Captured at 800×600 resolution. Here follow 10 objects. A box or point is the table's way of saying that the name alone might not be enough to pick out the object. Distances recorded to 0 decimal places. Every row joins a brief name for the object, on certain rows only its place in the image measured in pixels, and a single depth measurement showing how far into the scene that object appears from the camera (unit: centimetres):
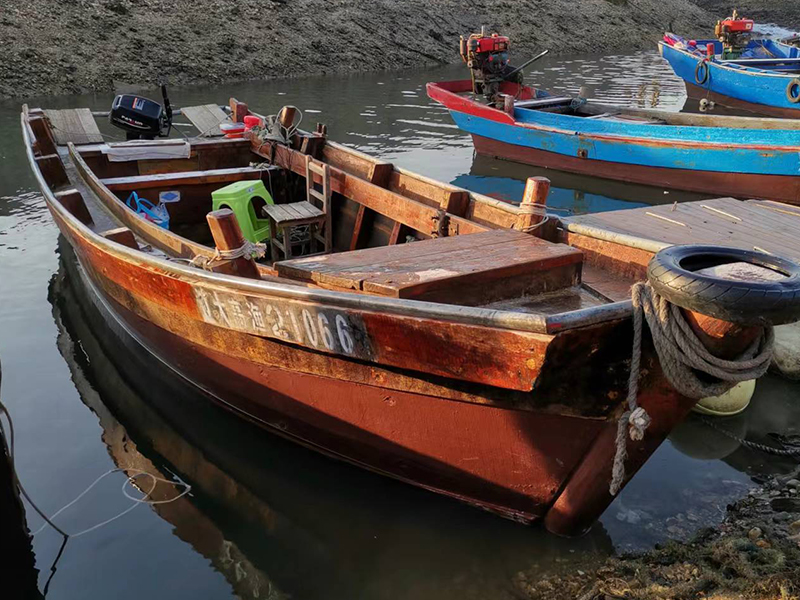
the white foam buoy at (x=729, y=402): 510
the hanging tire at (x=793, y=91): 1471
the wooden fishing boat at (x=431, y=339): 302
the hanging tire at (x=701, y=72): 1830
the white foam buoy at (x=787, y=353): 558
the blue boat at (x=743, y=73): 1589
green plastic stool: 652
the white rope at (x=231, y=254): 410
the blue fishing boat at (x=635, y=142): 995
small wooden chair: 614
